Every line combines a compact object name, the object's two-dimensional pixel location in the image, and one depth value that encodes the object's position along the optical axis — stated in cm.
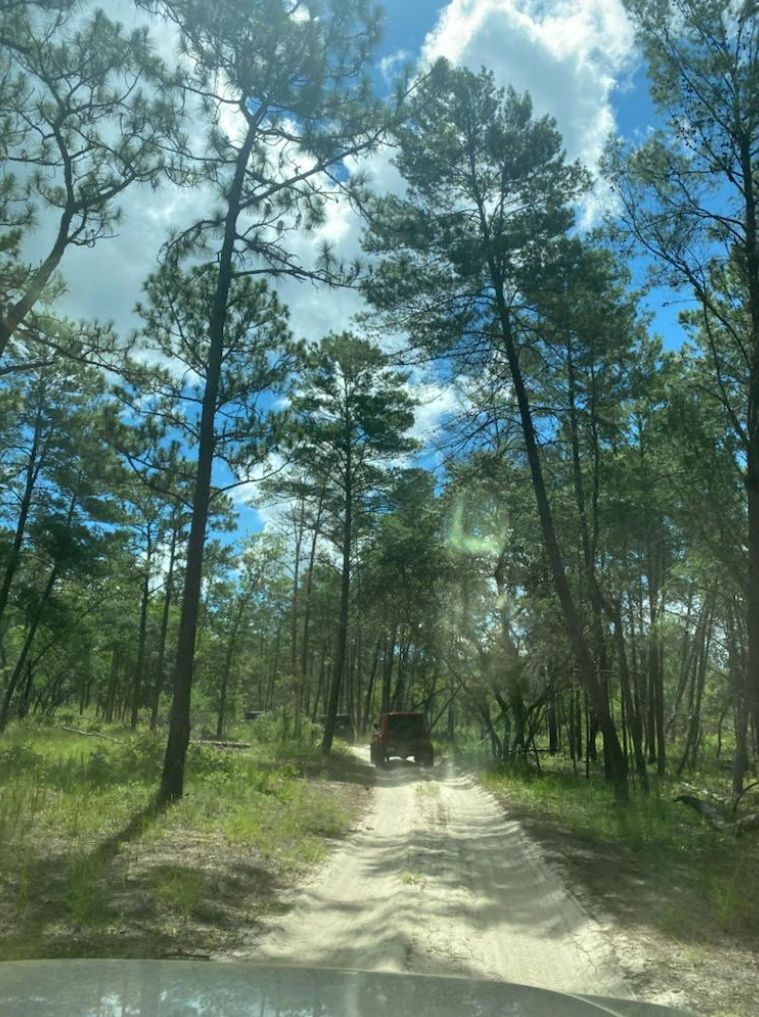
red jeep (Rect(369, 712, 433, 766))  2625
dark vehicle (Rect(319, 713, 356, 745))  4250
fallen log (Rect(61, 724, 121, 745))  2583
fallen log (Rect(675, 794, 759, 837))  1156
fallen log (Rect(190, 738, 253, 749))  2786
